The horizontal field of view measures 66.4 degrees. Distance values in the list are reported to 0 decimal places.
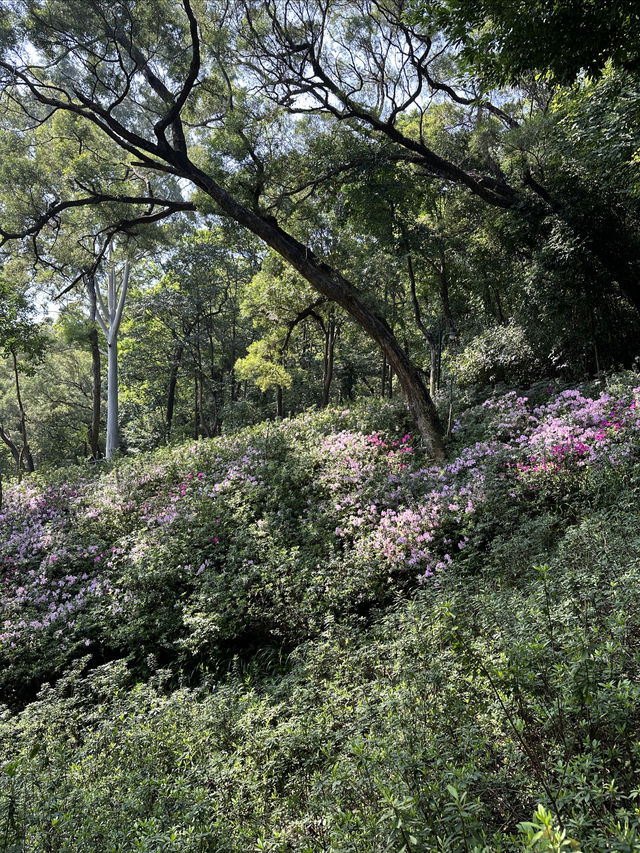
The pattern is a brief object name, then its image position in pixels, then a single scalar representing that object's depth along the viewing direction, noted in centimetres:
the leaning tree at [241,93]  808
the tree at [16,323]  910
